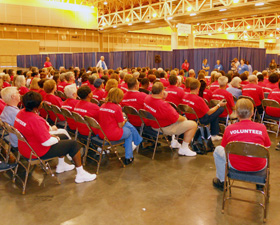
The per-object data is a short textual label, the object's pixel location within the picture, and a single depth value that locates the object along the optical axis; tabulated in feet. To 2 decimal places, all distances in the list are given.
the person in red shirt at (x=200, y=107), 16.46
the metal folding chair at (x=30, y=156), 11.43
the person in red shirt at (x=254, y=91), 20.89
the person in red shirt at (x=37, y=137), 11.39
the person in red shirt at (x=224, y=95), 18.54
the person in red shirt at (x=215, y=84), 22.54
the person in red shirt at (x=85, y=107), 14.74
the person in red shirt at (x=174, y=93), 19.42
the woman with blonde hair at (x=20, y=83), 23.20
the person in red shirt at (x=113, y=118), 14.10
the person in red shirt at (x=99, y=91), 21.21
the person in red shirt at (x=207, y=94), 20.16
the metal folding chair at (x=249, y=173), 9.22
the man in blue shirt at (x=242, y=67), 38.81
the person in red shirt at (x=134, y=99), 17.15
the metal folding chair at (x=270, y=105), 17.98
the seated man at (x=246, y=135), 9.82
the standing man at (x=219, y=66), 43.51
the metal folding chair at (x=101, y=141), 13.53
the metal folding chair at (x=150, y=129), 15.24
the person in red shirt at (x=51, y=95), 18.03
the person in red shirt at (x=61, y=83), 25.89
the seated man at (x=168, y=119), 15.25
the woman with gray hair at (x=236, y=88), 21.80
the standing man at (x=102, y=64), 48.67
